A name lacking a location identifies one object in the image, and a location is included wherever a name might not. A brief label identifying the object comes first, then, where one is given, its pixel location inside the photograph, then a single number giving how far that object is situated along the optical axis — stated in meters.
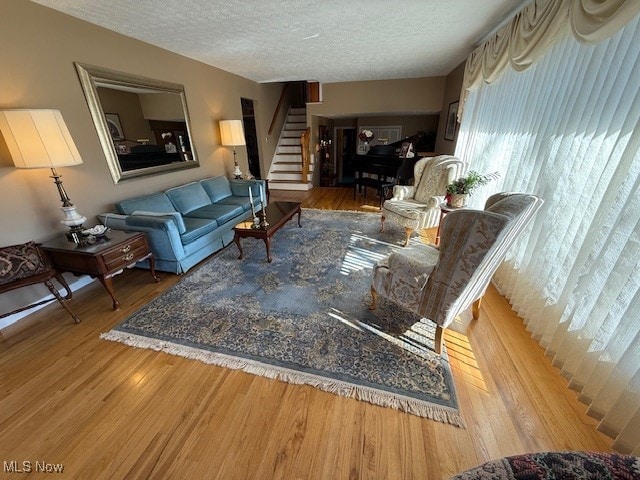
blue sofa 2.53
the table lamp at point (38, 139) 1.79
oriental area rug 1.54
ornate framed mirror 2.63
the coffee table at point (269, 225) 2.83
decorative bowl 2.20
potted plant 2.68
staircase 6.52
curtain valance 1.24
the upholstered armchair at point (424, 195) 3.23
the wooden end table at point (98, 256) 2.06
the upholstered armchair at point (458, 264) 1.37
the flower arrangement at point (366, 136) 7.91
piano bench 5.04
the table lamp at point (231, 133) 4.23
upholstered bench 1.87
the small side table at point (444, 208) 2.92
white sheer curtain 1.23
